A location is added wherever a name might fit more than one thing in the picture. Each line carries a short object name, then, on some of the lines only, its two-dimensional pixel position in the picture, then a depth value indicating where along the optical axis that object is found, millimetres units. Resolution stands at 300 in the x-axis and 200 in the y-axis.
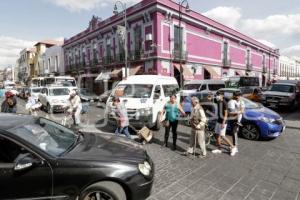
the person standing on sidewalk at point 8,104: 6818
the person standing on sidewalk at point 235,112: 6570
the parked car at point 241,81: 21162
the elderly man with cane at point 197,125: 6095
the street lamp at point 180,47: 19834
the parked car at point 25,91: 21698
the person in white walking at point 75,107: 9438
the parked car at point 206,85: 17578
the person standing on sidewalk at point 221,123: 6438
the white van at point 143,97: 8656
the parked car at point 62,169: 3041
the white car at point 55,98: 14773
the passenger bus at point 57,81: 21820
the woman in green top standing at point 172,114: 6891
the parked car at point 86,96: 21967
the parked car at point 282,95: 14547
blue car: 7555
